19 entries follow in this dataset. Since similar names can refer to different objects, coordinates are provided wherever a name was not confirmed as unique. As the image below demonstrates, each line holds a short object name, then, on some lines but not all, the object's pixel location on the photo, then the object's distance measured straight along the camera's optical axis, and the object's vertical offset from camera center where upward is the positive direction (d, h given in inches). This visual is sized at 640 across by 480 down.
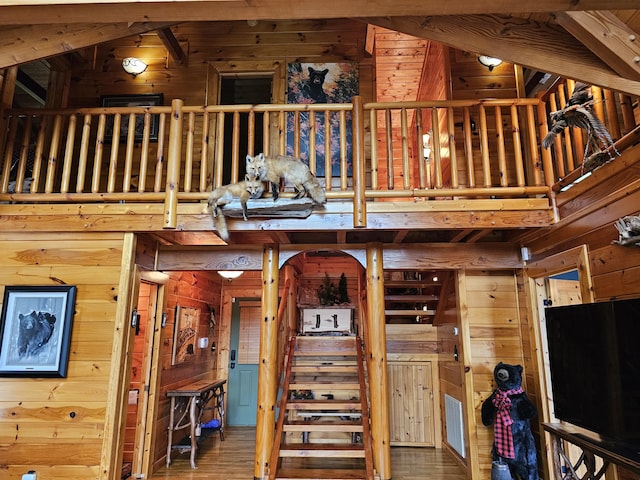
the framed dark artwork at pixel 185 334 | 210.4 -1.0
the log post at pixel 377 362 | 147.6 -10.6
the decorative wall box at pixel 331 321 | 241.3 +6.1
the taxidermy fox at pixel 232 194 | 132.3 +41.9
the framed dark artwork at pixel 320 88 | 203.9 +114.5
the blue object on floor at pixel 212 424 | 246.7 -52.4
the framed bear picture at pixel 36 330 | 137.9 +0.6
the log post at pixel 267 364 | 151.9 -11.5
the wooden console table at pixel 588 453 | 86.0 -25.8
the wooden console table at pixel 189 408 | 194.0 -35.9
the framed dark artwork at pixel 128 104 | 202.1 +108.3
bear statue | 142.9 -30.8
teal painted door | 279.3 -20.3
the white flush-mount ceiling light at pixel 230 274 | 240.2 +32.2
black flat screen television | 89.6 -8.1
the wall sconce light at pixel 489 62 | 184.0 +114.9
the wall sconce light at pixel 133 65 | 204.7 +125.2
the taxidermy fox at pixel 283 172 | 131.0 +48.0
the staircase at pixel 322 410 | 156.5 -32.4
